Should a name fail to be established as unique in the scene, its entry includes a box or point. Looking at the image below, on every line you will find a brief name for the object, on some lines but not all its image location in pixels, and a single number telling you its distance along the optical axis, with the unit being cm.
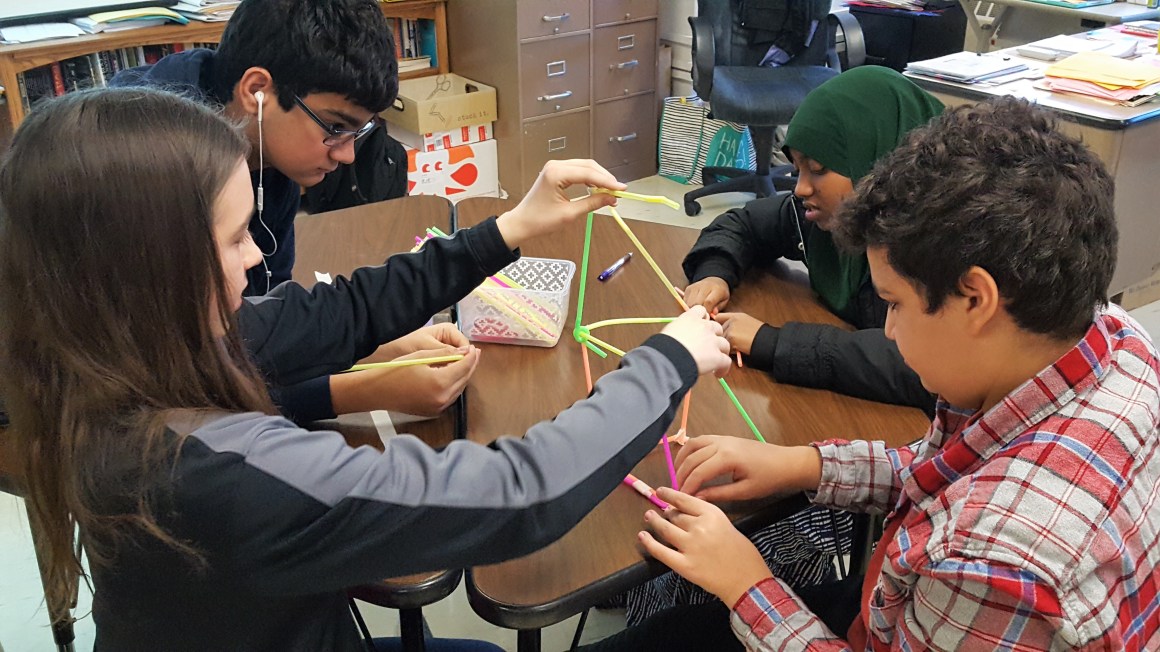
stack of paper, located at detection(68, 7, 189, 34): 336
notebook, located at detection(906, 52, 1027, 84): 286
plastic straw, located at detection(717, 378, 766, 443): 126
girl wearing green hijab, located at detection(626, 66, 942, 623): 138
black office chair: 365
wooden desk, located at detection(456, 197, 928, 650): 100
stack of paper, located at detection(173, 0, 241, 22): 350
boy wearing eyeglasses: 155
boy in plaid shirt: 82
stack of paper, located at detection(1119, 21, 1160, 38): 327
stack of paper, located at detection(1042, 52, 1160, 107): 263
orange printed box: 398
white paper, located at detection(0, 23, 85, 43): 324
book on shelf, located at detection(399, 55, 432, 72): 420
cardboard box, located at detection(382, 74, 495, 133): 388
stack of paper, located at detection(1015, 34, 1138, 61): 305
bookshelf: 321
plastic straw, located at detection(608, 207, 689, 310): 150
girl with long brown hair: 79
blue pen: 171
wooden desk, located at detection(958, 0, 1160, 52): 357
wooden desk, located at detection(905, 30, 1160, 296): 256
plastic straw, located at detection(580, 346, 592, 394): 137
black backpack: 280
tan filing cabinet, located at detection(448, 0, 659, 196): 404
